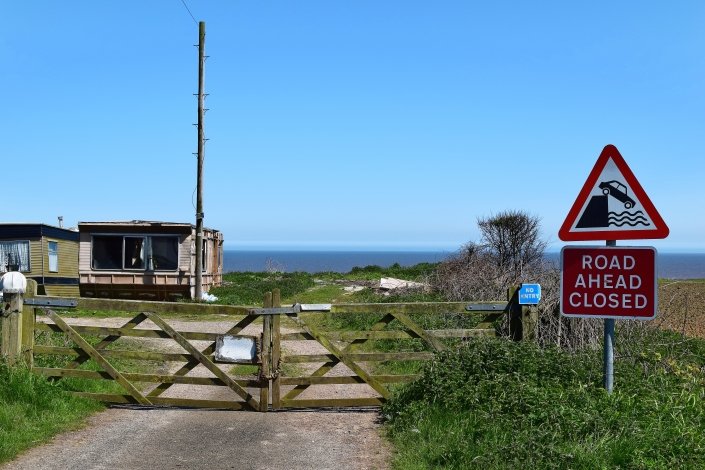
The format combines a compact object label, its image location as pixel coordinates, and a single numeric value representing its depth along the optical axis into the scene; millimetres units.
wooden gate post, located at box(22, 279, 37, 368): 8117
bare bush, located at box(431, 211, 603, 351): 9930
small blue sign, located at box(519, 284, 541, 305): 7996
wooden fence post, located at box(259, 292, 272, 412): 7855
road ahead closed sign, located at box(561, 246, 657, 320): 6012
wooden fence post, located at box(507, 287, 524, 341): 8102
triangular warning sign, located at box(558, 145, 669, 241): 5836
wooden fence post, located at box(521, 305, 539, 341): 8039
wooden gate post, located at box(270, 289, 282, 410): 7828
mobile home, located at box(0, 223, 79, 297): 22750
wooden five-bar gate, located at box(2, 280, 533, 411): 7863
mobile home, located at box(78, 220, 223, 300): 25406
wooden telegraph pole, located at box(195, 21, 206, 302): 23875
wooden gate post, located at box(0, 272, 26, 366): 8023
